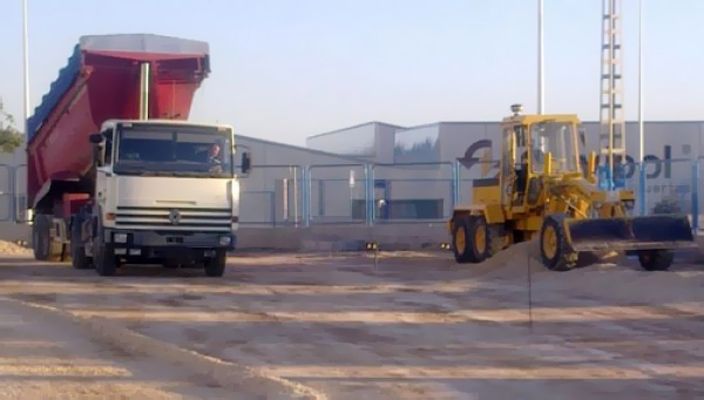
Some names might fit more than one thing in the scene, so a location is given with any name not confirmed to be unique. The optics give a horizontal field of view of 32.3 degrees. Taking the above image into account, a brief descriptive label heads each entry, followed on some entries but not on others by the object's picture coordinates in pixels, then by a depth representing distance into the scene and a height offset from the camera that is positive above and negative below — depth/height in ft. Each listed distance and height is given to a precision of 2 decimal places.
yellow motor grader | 77.51 -1.94
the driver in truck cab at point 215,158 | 75.77 +1.72
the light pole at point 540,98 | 133.69 +9.45
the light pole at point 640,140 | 159.33 +5.79
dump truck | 75.15 +1.77
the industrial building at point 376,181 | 125.70 +0.38
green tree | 125.59 +4.89
